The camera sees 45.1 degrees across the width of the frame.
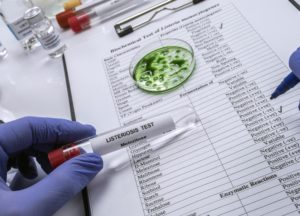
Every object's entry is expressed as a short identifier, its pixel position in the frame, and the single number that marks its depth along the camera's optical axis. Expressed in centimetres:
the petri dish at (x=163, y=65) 63
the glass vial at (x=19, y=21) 82
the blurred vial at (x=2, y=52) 87
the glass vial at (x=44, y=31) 78
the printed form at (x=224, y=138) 46
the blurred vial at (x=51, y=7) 90
